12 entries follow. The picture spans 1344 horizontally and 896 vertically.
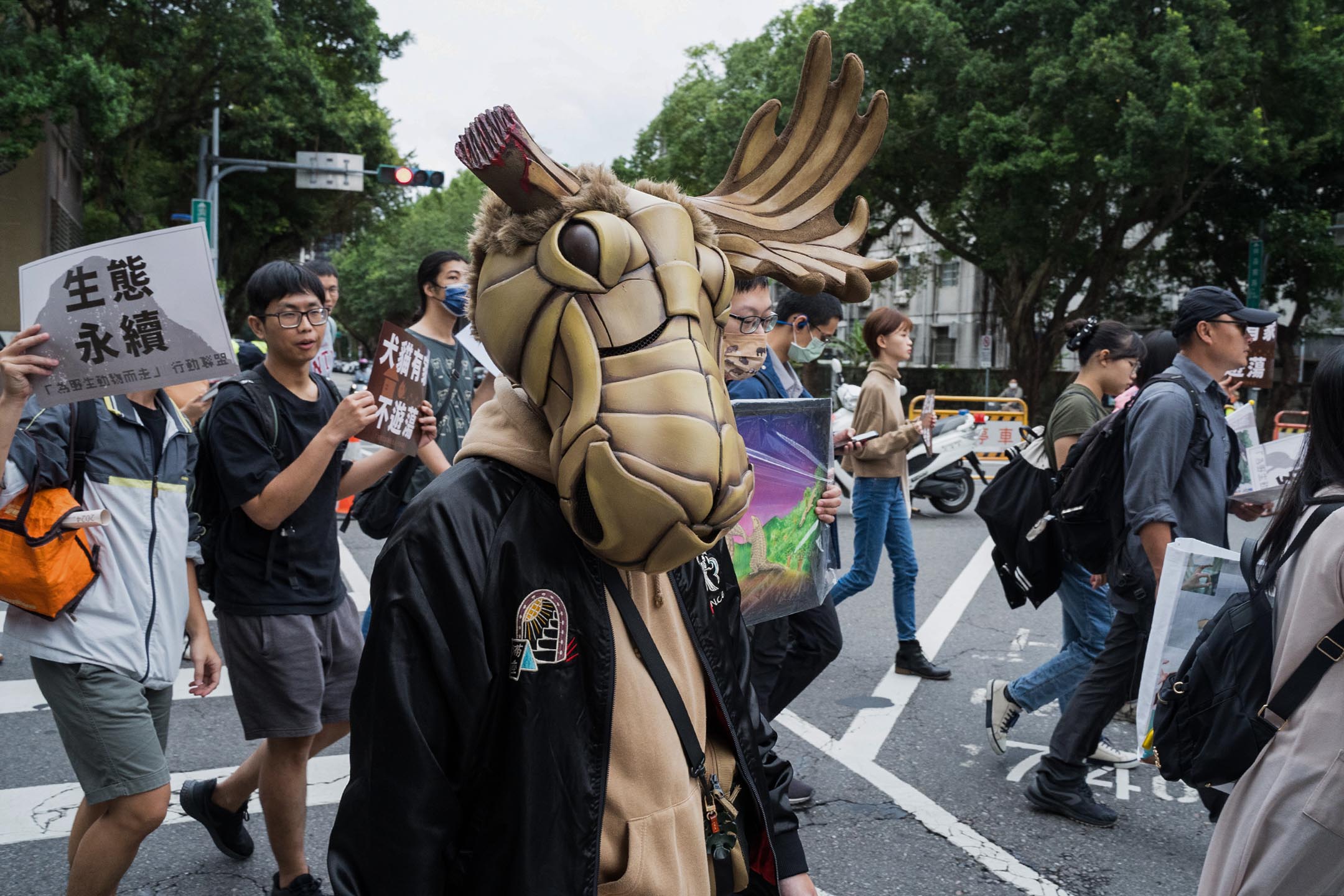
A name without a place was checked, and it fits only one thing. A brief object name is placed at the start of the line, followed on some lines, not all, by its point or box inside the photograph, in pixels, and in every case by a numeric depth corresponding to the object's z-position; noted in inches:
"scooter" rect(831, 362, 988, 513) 458.9
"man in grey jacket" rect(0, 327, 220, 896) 105.5
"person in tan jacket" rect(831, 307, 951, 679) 226.5
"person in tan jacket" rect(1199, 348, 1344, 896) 85.0
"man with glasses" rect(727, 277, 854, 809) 136.8
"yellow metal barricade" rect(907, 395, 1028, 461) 580.1
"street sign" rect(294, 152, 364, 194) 731.4
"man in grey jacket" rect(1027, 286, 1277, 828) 146.8
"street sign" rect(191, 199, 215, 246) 666.2
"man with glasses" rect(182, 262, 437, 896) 118.0
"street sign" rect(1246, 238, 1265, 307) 780.0
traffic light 644.1
